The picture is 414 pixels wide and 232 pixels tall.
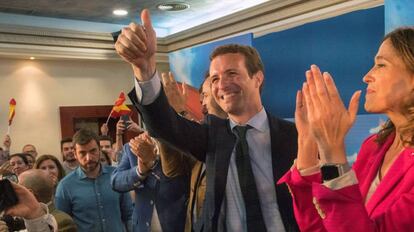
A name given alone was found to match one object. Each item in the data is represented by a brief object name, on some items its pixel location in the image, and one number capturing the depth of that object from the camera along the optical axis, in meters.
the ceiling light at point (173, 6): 5.36
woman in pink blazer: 0.83
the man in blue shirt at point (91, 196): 2.77
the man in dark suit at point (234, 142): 1.20
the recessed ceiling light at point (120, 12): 5.58
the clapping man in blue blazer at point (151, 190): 1.91
